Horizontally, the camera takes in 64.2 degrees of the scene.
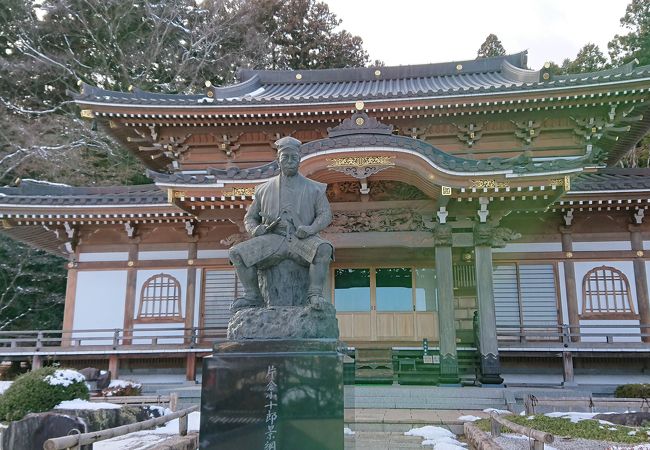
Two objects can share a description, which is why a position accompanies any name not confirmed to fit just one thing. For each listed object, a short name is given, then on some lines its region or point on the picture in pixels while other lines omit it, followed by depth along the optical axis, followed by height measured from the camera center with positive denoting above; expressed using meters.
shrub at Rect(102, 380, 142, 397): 10.81 -1.47
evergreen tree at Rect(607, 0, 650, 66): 28.06 +15.51
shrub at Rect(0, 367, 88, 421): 7.65 -1.09
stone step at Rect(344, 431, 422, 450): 6.73 -1.66
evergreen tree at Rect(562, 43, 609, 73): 29.22 +14.60
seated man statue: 5.14 +0.90
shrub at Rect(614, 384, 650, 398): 10.64 -1.45
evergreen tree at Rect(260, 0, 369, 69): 34.12 +18.39
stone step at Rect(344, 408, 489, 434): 8.25 -1.65
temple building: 11.43 +2.38
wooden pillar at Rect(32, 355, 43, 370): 12.99 -1.03
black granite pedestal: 4.33 -0.67
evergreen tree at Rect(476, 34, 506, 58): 31.30 +16.41
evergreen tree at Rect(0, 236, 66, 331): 23.30 +1.46
